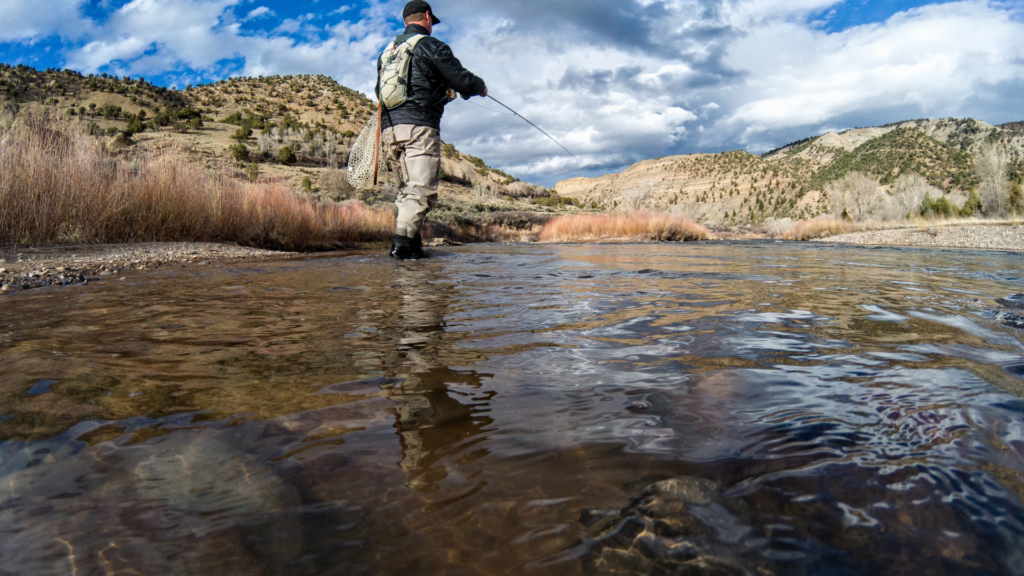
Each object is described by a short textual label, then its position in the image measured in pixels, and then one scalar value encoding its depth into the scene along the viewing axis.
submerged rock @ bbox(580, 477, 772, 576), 0.73
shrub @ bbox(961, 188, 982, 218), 27.27
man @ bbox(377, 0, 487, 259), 5.98
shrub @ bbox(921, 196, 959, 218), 27.17
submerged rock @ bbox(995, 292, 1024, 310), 2.88
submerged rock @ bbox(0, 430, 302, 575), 0.76
